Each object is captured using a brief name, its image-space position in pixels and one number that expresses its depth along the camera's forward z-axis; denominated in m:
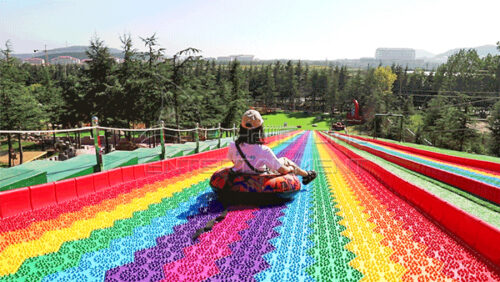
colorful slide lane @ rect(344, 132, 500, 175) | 10.27
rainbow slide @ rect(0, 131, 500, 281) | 2.65
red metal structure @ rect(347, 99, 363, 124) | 75.14
